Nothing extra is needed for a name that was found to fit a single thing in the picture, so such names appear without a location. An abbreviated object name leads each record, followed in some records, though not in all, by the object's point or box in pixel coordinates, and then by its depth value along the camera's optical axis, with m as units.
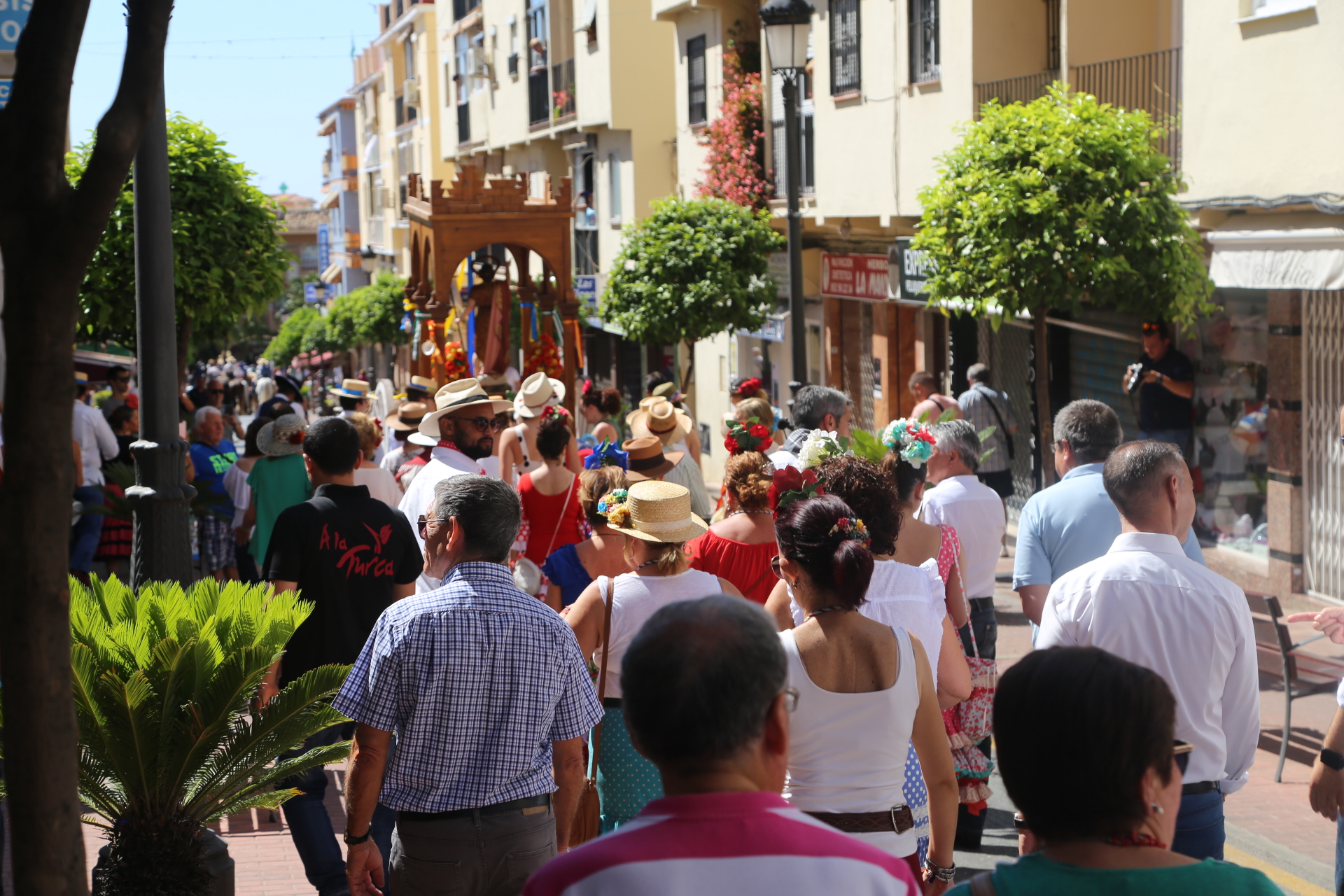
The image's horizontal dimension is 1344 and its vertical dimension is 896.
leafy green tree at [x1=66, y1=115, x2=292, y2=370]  11.45
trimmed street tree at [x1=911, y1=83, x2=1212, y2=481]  10.61
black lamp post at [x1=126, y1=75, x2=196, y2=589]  5.52
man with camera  12.01
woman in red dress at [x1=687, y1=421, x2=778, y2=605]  5.83
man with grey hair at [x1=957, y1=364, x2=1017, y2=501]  13.34
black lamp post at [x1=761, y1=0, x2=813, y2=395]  11.95
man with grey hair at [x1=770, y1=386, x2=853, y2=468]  8.09
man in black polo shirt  5.36
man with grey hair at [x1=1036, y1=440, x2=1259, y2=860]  4.05
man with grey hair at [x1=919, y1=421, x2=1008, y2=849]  6.60
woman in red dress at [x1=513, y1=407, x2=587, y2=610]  7.49
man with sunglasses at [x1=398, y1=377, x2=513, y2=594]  7.10
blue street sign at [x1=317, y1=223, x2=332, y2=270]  83.19
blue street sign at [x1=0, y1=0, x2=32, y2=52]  8.28
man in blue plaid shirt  3.86
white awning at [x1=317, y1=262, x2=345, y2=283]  76.12
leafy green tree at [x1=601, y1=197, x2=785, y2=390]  19.11
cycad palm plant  4.35
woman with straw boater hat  4.94
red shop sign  18.78
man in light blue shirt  5.52
